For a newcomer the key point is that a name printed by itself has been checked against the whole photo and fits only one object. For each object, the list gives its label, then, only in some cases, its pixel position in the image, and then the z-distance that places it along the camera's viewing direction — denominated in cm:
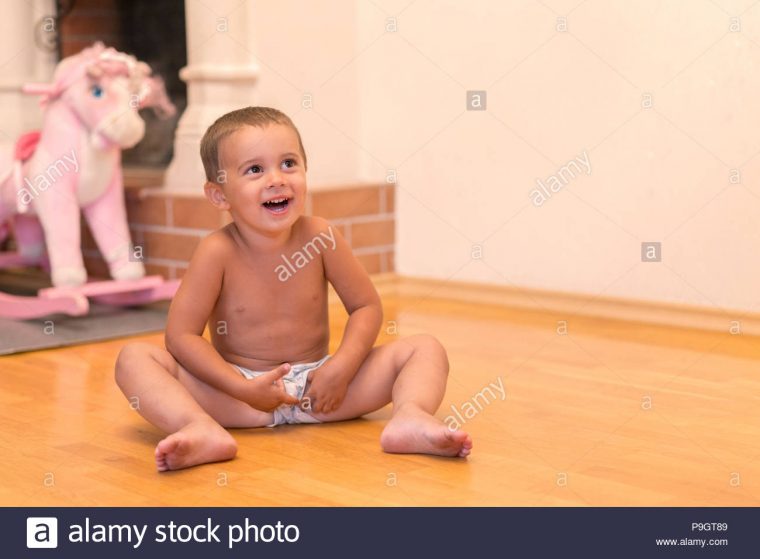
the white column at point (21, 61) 259
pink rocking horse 225
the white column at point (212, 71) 242
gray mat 207
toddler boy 144
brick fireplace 243
